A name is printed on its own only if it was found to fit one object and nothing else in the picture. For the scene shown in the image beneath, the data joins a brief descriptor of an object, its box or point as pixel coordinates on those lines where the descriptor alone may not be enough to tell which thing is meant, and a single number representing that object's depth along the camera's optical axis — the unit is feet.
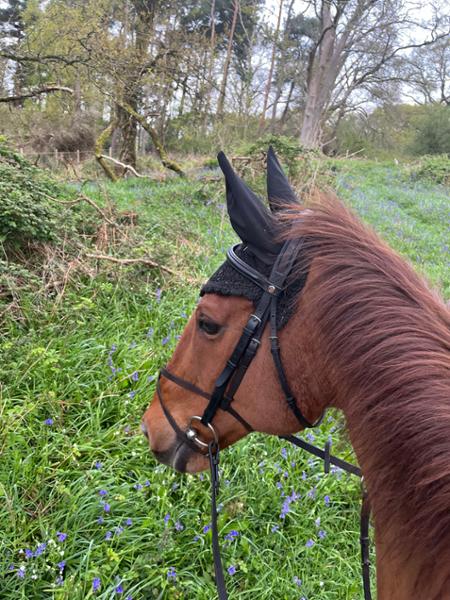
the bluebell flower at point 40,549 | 6.50
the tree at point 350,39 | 61.67
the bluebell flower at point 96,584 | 6.17
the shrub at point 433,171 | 57.72
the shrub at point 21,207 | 13.47
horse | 3.13
